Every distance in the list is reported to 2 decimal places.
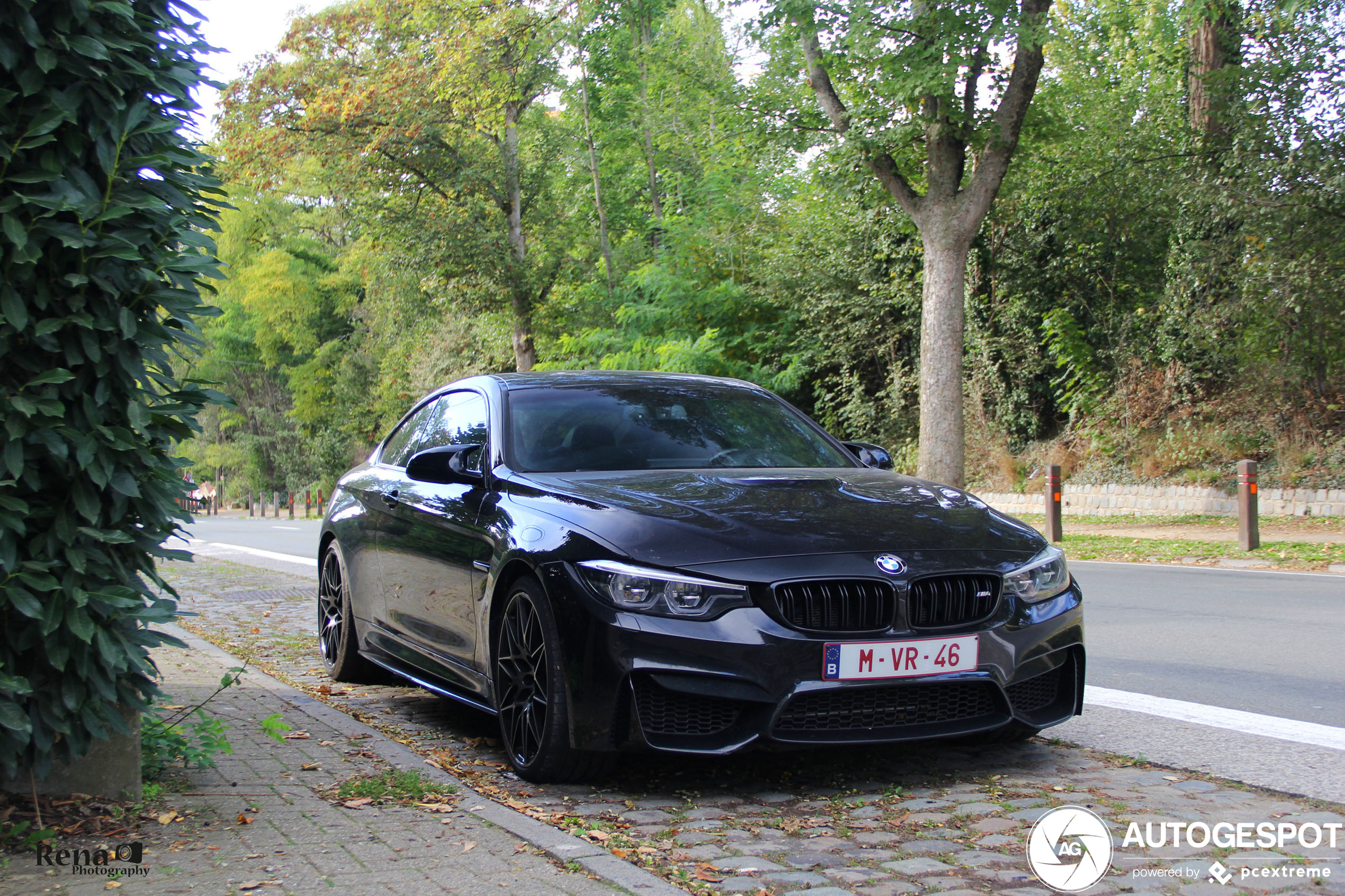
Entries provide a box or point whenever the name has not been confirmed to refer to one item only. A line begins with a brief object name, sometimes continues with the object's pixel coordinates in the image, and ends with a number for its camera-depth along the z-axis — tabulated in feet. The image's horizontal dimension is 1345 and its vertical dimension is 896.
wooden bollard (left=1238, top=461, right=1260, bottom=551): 48.11
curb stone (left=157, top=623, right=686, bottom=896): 10.87
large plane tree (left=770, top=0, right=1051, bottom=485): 52.95
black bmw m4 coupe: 13.42
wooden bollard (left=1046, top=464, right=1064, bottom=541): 57.00
